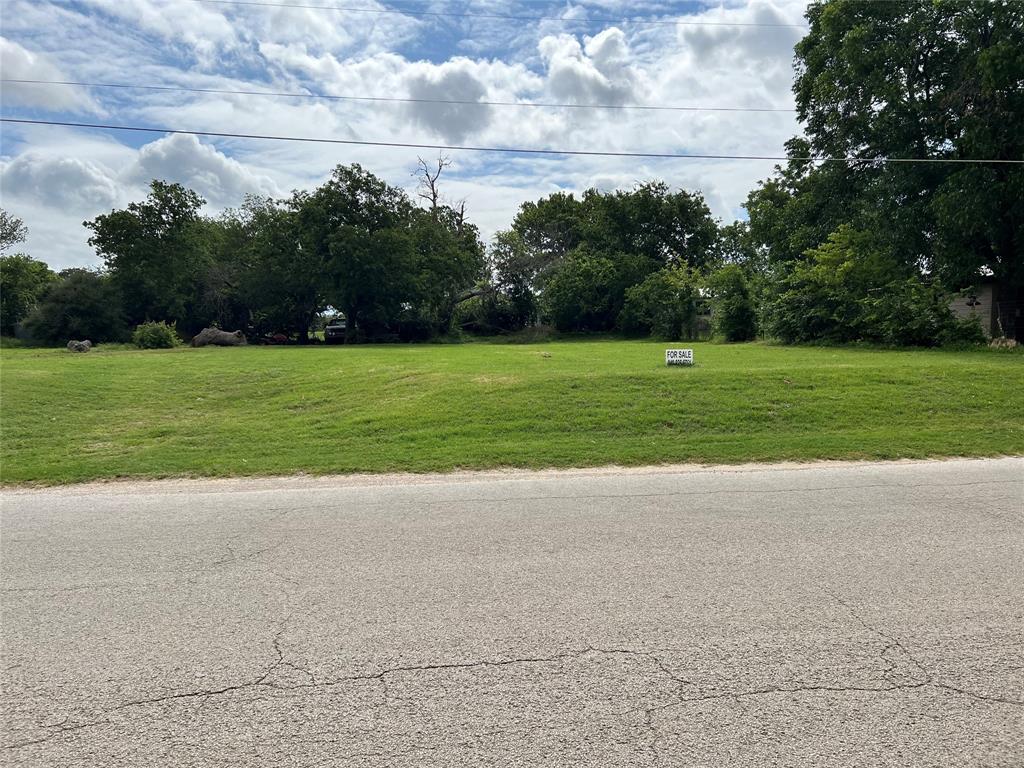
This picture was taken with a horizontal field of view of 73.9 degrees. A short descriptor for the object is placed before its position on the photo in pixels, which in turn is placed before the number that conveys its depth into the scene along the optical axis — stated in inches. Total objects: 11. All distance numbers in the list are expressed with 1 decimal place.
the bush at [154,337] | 1513.3
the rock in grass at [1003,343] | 894.7
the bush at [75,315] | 1729.8
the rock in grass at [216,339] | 1569.9
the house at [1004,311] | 1037.2
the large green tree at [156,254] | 1849.2
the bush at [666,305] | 1793.8
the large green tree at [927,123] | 877.8
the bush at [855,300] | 952.9
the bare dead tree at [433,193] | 2300.7
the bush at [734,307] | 1439.5
